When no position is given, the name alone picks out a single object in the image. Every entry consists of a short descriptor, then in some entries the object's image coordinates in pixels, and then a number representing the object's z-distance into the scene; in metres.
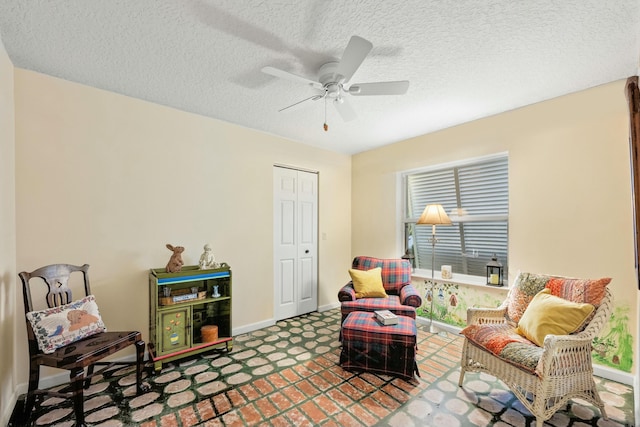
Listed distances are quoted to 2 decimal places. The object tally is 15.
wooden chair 1.75
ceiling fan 1.62
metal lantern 3.11
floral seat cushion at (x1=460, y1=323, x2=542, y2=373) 1.80
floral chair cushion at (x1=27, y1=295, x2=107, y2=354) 1.86
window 3.24
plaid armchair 2.92
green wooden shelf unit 2.54
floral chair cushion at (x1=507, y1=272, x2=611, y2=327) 1.95
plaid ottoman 2.35
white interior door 3.81
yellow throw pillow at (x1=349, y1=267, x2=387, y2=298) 3.23
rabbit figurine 2.66
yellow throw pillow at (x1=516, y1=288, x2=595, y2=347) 1.87
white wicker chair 1.71
